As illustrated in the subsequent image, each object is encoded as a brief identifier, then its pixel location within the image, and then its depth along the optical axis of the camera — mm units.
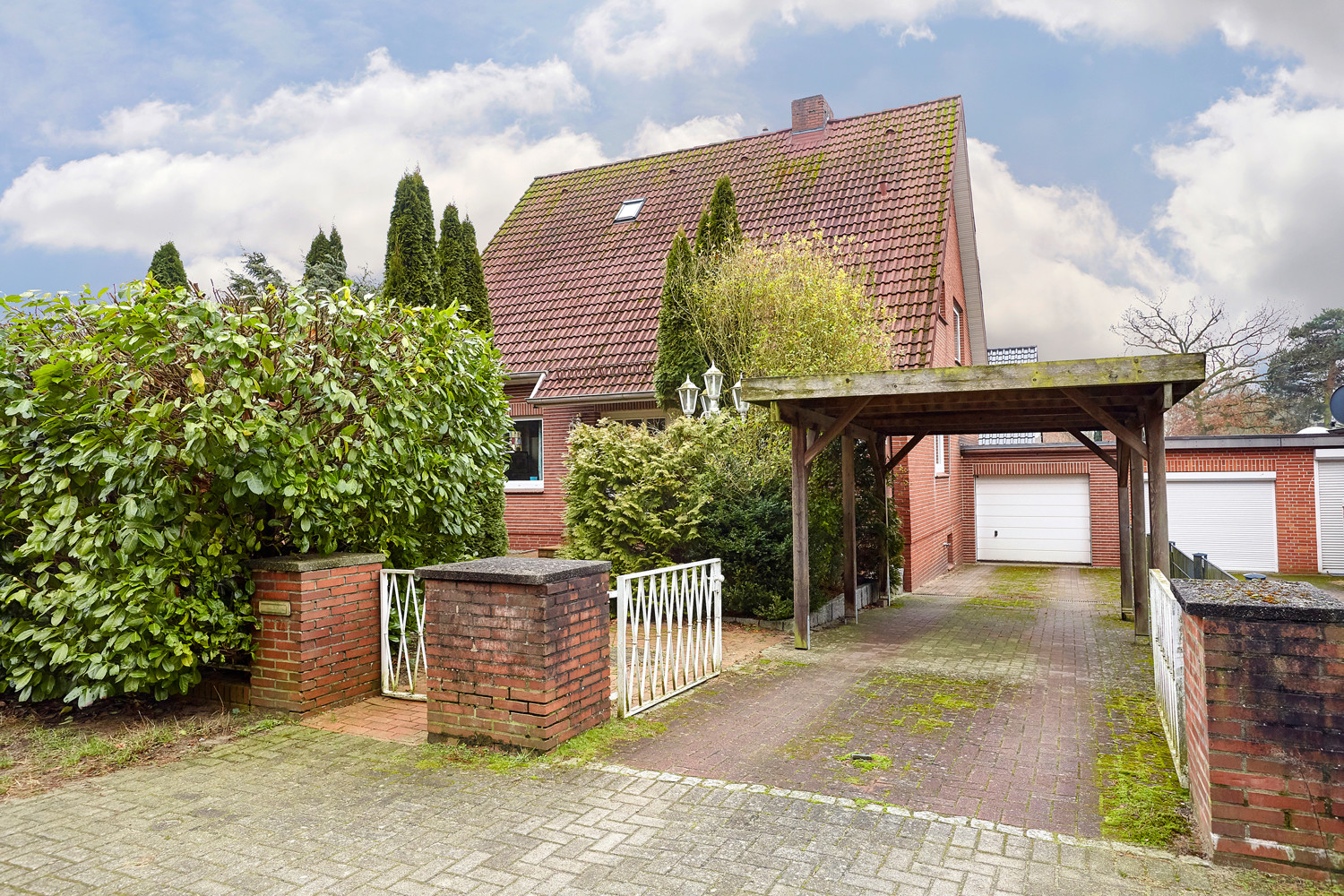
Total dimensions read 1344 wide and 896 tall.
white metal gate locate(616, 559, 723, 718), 5609
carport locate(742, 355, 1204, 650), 7340
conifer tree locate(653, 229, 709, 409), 12375
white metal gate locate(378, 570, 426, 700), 6094
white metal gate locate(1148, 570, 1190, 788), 4539
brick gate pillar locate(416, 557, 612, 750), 4734
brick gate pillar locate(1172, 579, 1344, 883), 3184
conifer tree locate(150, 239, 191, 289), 20077
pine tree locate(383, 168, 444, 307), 11398
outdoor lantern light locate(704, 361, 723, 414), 11078
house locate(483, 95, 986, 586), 14047
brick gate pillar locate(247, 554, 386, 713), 5543
